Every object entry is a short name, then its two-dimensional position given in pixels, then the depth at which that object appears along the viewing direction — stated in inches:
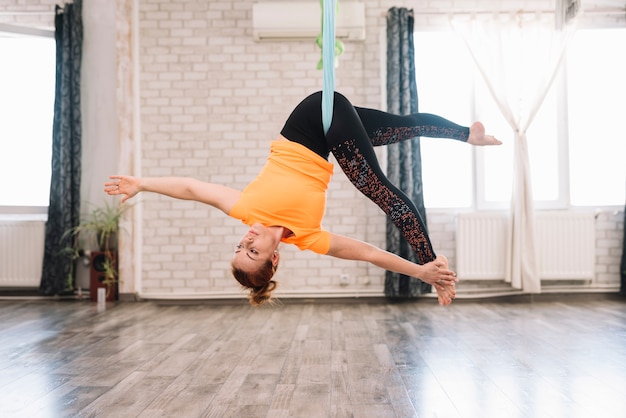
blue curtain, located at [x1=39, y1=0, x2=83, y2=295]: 241.8
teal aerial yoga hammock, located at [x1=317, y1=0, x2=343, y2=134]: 101.8
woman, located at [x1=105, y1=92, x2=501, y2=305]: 109.1
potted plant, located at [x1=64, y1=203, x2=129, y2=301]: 236.5
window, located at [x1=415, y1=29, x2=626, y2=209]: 243.6
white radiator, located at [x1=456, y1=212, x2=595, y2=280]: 234.1
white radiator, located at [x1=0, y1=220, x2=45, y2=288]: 245.3
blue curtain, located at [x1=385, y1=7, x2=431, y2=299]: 231.9
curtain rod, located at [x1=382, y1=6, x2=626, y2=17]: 238.7
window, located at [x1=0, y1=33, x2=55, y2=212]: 252.4
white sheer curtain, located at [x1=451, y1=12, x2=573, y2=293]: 231.6
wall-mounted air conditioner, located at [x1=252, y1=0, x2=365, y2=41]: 226.1
